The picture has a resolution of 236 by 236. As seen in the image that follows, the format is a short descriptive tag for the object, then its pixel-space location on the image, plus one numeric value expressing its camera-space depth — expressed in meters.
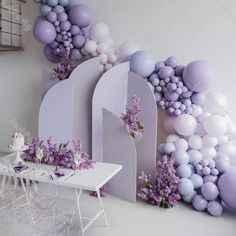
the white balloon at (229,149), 3.13
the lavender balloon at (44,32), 3.48
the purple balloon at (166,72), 3.28
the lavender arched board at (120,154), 3.10
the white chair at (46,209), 2.22
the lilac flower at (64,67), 3.60
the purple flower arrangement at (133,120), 3.04
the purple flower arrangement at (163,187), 2.98
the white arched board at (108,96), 3.34
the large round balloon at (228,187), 2.75
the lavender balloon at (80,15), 3.46
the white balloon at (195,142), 3.18
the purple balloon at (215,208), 2.81
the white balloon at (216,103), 3.18
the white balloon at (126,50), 3.54
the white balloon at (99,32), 3.53
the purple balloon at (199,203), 2.88
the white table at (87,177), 2.13
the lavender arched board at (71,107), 3.46
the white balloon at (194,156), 3.12
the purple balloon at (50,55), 3.80
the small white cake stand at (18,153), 2.46
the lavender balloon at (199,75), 3.07
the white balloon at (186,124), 3.17
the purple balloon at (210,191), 2.83
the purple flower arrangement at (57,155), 2.49
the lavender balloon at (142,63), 3.33
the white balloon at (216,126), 3.03
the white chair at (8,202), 2.28
